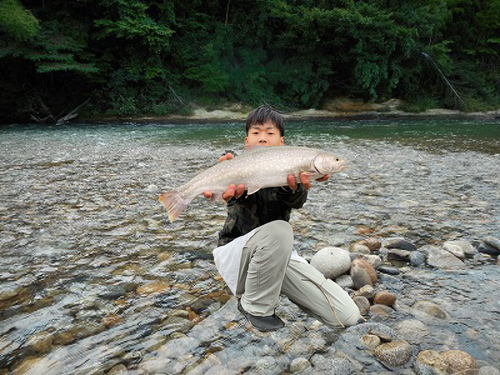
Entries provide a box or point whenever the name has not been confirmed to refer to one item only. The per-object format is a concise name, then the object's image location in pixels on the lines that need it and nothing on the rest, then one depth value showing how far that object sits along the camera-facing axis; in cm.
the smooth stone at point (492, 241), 369
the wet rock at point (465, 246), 365
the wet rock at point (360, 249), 369
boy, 250
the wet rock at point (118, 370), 210
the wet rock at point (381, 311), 269
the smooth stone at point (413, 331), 240
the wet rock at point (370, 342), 234
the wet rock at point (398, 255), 357
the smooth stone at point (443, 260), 339
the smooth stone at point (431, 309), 264
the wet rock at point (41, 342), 229
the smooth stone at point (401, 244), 378
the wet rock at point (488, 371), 202
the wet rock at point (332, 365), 213
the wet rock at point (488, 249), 366
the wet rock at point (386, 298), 280
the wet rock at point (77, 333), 238
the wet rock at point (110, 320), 256
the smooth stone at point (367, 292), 290
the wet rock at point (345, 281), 310
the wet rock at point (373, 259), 338
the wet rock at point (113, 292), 292
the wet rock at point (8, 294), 284
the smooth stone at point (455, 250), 354
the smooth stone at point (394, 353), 218
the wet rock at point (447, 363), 208
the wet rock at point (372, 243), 382
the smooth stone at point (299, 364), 215
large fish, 250
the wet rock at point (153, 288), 299
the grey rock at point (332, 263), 322
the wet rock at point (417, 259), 346
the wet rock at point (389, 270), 330
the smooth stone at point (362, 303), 274
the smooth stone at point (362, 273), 306
